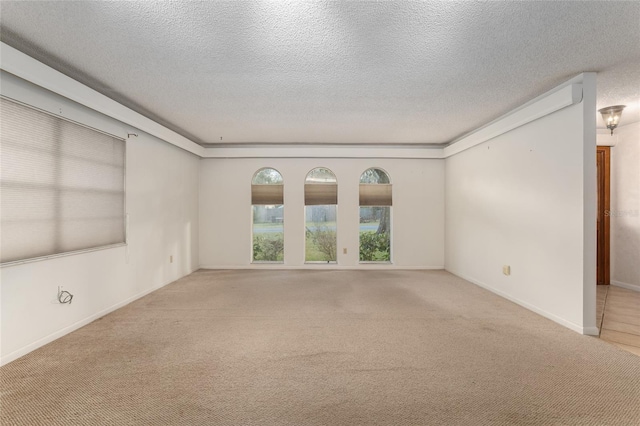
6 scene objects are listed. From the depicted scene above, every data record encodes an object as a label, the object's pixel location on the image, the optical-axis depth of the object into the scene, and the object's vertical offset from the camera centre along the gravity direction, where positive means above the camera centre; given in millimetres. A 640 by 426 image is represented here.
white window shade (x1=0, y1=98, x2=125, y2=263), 2627 +297
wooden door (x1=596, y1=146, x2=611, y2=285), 5277 -7
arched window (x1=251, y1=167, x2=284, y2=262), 6867 -38
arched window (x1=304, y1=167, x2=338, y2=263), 6855 -37
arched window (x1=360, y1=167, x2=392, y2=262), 6871 -60
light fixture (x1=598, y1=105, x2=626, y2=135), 4105 +1396
